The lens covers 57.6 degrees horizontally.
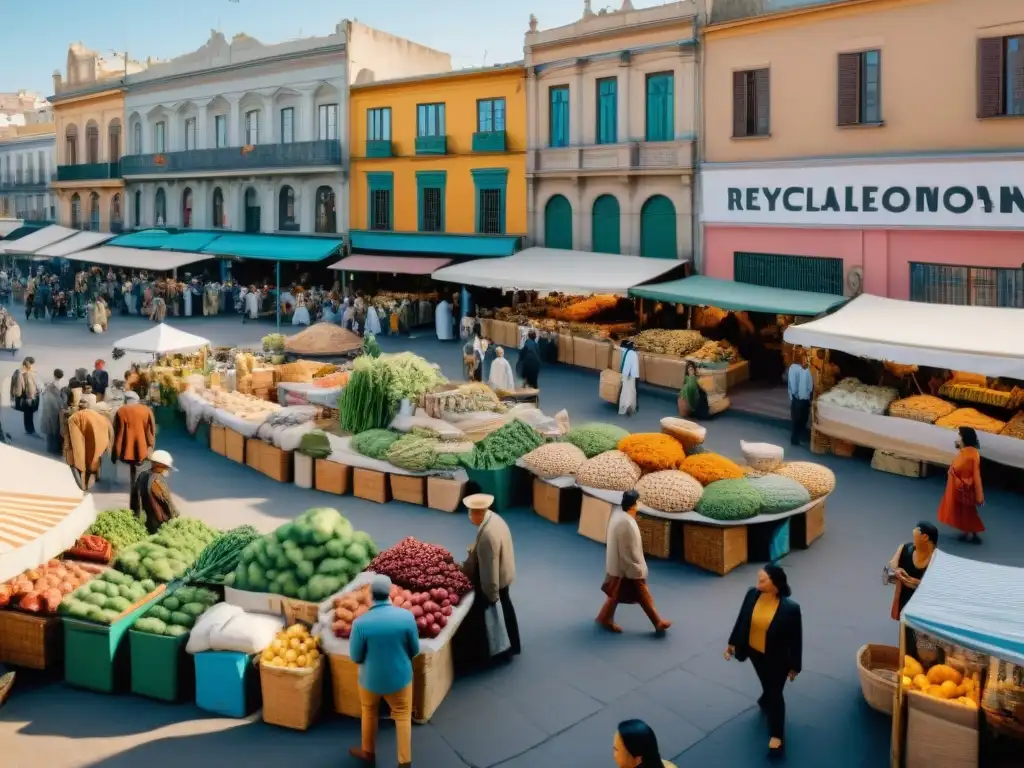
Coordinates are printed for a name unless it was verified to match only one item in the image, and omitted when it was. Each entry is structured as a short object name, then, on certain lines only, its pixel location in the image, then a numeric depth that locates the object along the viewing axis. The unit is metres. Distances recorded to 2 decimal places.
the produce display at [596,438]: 12.34
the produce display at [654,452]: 11.36
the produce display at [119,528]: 9.64
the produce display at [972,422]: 13.60
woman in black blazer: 6.84
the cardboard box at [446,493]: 12.52
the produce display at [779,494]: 10.61
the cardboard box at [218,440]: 15.71
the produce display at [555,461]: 12.05
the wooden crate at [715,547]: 10.30
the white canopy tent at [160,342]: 18.33
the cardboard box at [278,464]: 14.10
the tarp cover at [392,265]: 29.95
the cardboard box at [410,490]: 12.78
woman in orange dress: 10.96
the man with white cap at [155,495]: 10.04
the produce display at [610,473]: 11.17
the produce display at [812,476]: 11.23
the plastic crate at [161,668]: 7.71
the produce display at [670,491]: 10.55
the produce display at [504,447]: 12.53
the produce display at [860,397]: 14.88
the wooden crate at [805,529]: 11.12
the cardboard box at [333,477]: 13.33
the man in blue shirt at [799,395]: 15.97
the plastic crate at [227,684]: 7.45
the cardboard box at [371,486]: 12.97
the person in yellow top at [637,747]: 4.56
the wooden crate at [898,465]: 14.16
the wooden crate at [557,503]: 12.02
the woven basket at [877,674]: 7.35
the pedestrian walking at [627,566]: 8.59
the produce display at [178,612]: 7.85
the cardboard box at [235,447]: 15.14
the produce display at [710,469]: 11.05
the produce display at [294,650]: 7.36
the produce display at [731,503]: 10.35
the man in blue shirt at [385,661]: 6.60
